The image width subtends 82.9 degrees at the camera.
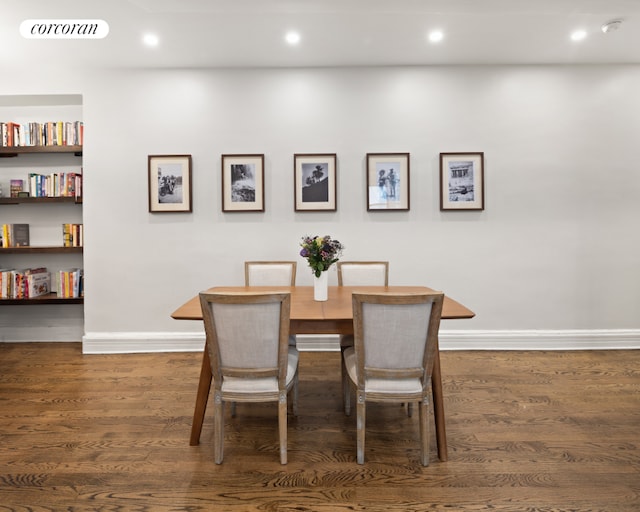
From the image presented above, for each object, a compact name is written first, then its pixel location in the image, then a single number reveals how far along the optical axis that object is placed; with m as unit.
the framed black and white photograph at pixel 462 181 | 3.73
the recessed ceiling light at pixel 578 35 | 3.12
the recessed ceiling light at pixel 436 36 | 3.11
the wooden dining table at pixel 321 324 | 1.96
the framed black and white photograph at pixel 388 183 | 3.73
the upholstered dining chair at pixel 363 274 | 3.06
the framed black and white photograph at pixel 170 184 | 3.75
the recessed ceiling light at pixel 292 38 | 3.11
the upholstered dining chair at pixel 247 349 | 1.78
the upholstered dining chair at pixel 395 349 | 1.78
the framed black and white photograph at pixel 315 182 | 3.74
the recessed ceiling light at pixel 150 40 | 3.13
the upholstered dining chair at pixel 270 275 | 3.07
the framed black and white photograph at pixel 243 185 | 3.74
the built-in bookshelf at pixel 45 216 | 3.75
